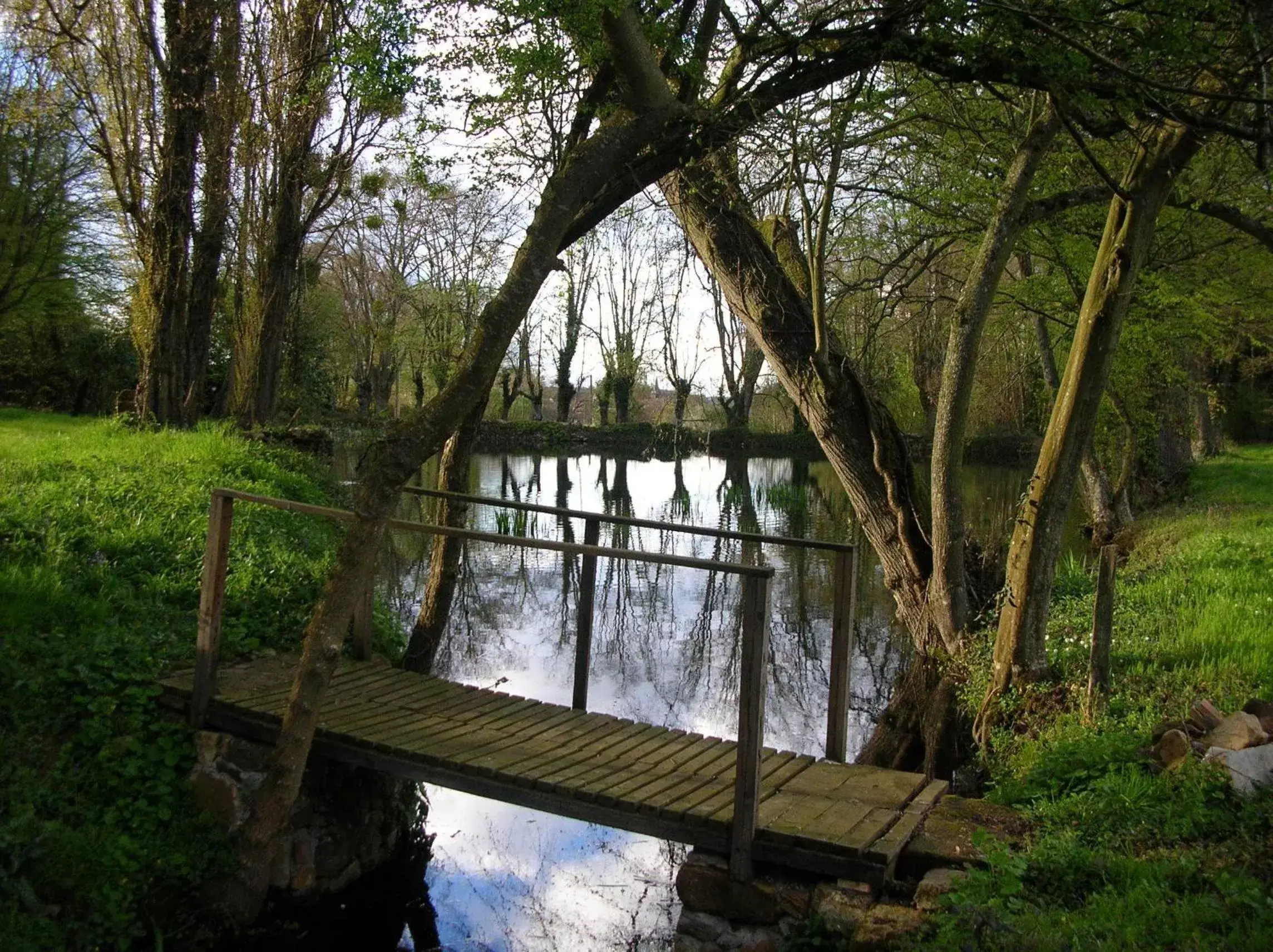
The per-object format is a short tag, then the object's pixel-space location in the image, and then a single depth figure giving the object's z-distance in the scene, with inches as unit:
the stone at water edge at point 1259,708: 188.5
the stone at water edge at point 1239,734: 178.9
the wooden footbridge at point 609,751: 165.2
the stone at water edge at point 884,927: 145.3
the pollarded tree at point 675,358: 1673.2
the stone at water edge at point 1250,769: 169.5
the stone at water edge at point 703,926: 166.7
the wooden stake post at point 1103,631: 234.5
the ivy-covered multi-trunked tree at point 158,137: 491.2
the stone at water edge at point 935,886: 149.9
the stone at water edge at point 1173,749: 186.4
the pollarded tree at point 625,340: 1667.1
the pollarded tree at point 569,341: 1643.7
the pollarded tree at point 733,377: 1558.8
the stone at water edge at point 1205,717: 194.2
